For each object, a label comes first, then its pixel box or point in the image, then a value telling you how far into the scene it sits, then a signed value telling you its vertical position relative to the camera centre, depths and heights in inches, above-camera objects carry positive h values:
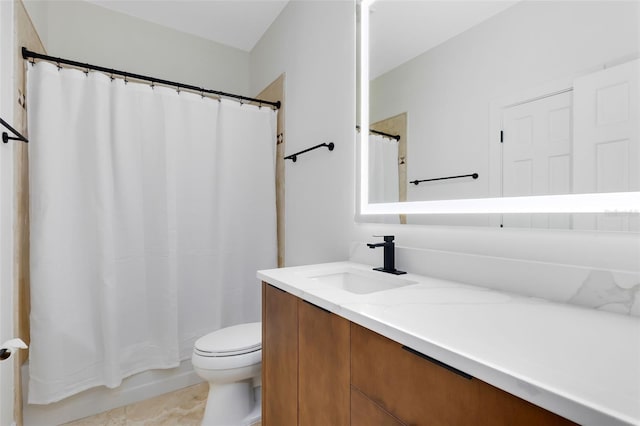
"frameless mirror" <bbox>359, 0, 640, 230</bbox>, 29.1 +12.2
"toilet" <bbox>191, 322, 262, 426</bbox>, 56.4 -29.8
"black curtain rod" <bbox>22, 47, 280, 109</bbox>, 58.9 +30.2
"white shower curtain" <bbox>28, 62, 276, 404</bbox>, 61.2 -2.5
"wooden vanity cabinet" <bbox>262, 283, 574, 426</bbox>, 19.5 -14.5
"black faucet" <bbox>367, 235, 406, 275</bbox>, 46.8 -6.9
